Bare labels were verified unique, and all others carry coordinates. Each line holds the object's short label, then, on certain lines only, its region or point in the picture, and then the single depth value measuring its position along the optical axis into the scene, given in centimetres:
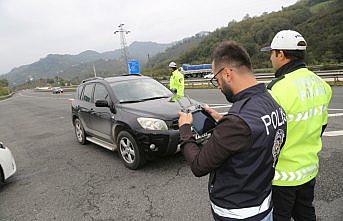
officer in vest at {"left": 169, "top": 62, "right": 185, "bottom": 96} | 873
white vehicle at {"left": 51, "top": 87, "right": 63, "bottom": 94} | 4867
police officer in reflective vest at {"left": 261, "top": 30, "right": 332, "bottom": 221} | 194
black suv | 441
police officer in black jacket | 147
